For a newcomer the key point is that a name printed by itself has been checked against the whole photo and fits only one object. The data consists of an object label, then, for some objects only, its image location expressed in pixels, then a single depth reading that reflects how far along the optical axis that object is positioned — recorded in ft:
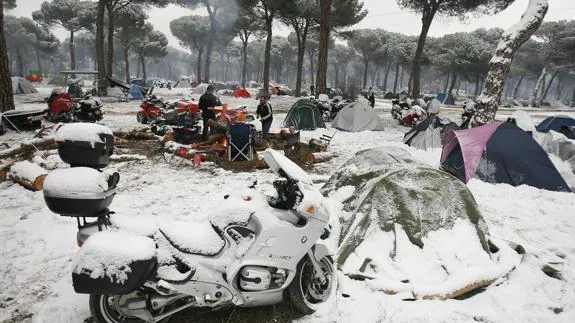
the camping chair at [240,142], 27.12
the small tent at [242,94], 94.89
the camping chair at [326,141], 33.91
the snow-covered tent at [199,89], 92.45
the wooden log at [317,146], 33.45
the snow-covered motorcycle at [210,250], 7.57
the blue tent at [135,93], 76.59
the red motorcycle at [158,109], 36.22
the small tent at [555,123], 39.78
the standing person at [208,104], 31.71
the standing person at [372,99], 76.52
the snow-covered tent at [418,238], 11.66
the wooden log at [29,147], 23.90
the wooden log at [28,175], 18.69
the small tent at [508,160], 22.30
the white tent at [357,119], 47.57
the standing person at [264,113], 34.88
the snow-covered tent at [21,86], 75.72
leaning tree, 27.91
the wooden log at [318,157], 29.29
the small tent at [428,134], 35.40
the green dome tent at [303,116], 47.16
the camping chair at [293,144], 29.86
